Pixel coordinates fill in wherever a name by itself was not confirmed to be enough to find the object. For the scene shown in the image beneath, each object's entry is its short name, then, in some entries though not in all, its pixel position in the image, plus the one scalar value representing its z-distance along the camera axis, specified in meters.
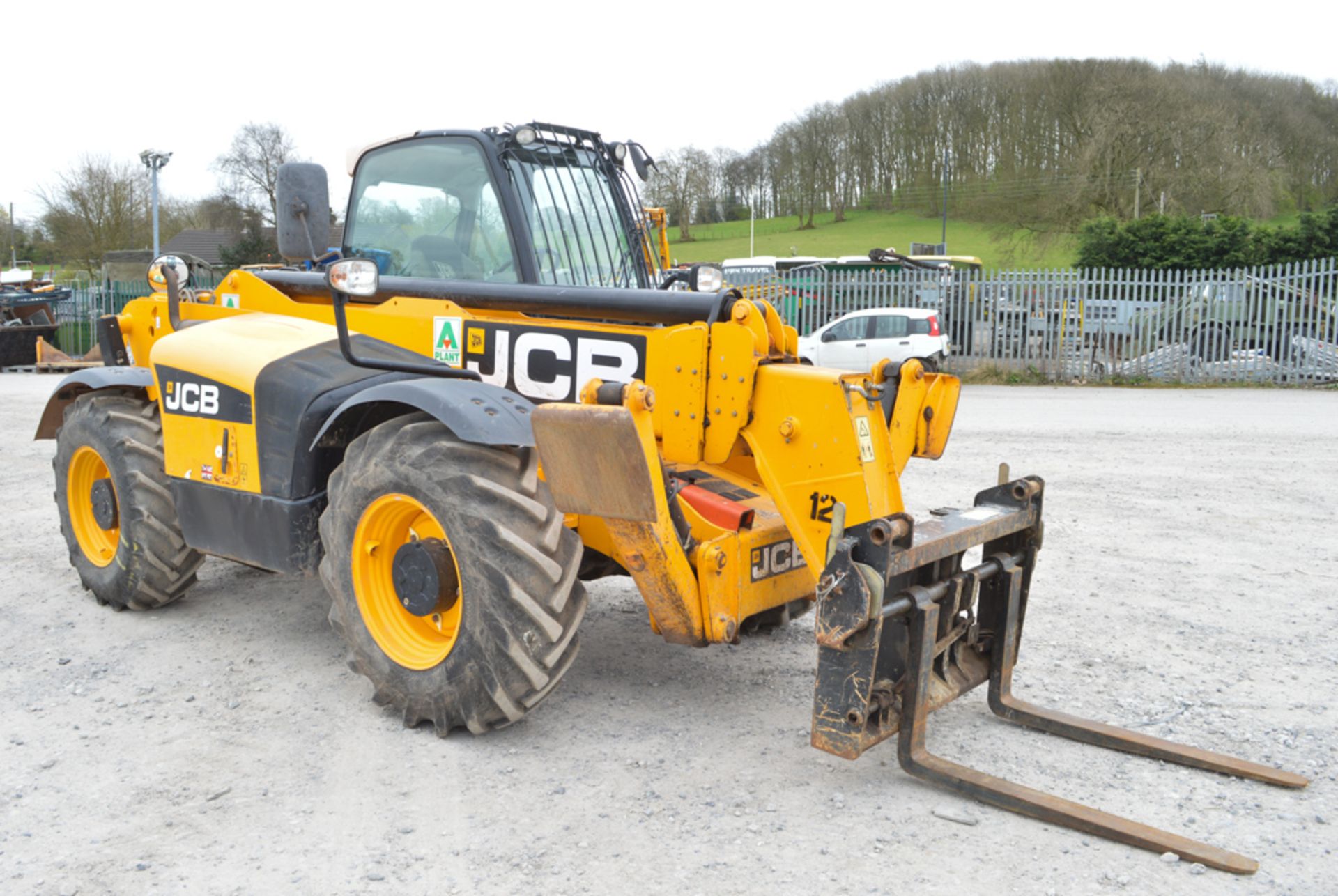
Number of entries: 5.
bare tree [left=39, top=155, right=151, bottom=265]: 43.03
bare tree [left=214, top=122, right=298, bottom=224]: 43.47
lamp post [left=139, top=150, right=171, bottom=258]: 28.36
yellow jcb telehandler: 3.76
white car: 20.39
